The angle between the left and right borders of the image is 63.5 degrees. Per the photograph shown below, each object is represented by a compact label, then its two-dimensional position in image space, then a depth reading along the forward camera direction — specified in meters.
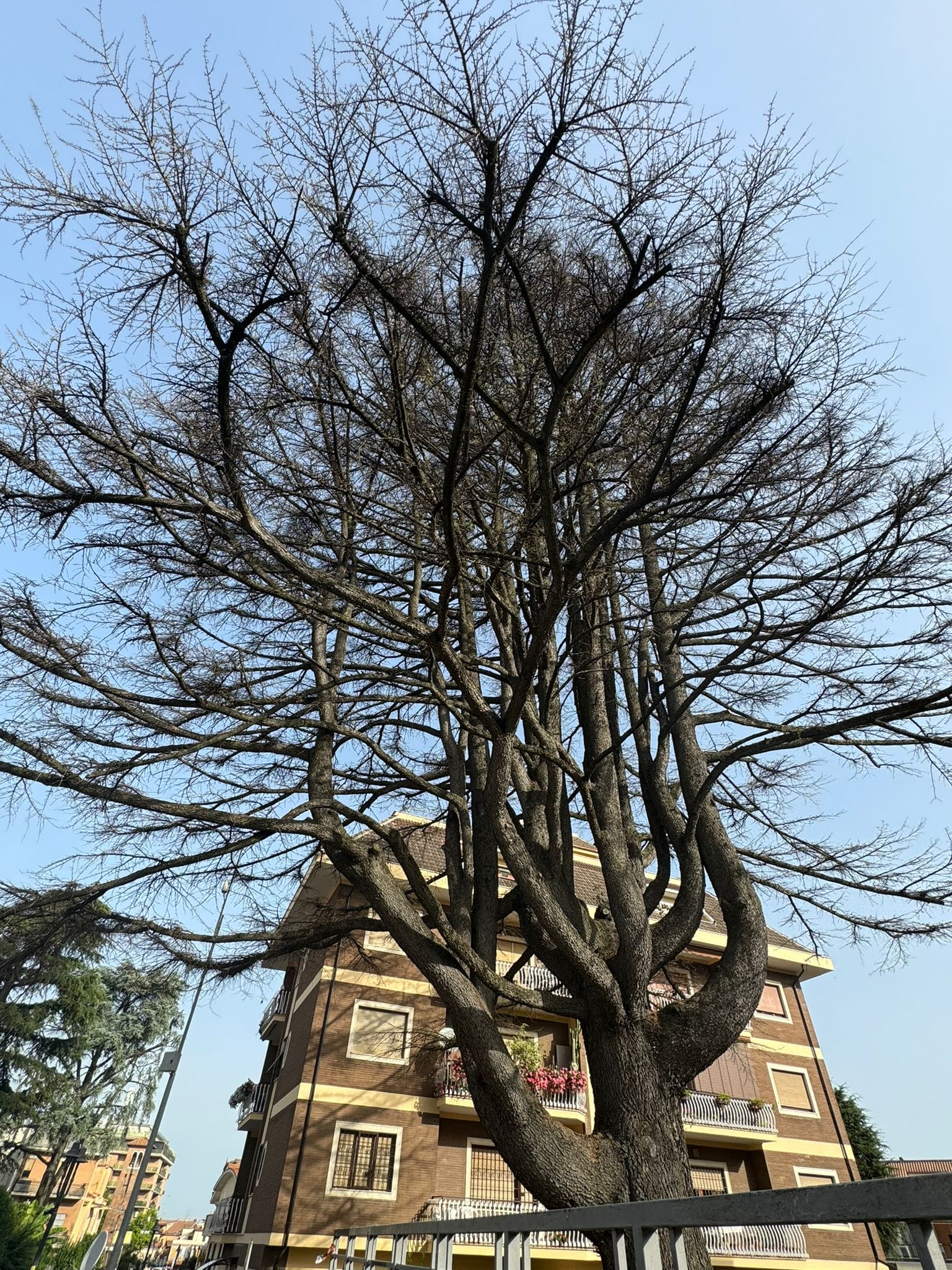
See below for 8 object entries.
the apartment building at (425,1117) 15.34
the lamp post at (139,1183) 13.62
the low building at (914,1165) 32.62
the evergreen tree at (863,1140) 27.55
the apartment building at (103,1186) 48.06
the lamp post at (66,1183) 19.39
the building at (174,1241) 77.69
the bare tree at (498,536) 4.39
